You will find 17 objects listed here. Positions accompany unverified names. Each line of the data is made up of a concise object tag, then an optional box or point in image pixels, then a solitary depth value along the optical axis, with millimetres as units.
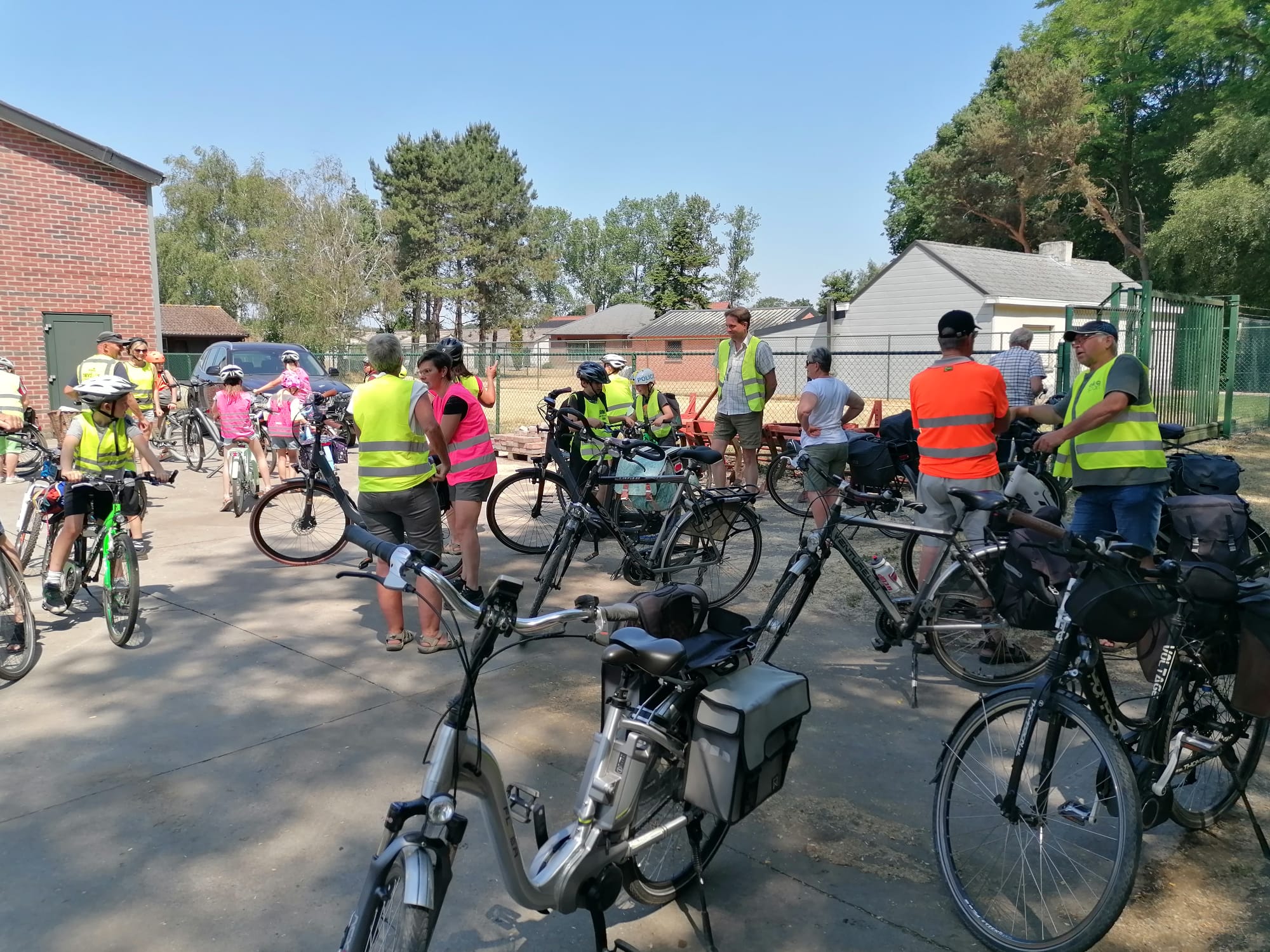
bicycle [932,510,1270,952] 2633
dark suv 15172
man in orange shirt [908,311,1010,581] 5094
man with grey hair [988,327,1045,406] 9273
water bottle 4727
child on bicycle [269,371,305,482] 9789
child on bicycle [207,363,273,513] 9555
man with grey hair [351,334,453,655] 5195
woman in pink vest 5816
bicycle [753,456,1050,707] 4348
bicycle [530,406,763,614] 5883
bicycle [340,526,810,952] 2064
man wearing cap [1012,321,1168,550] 4922
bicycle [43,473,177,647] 5359
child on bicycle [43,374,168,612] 5492
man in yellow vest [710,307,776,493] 8320
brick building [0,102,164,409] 15922
